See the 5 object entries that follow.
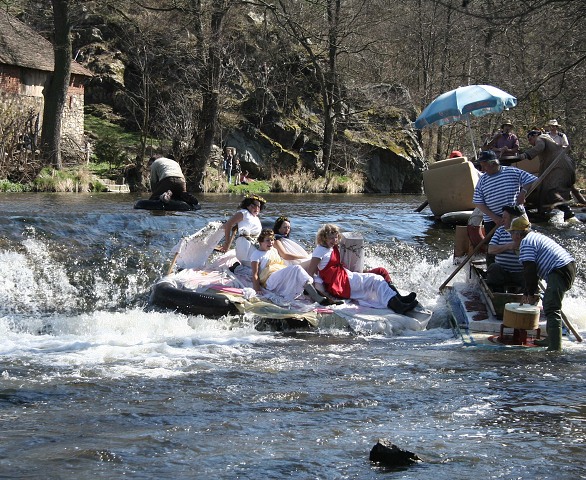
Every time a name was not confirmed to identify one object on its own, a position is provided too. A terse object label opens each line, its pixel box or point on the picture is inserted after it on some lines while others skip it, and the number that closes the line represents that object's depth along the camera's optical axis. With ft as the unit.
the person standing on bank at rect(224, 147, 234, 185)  121.65
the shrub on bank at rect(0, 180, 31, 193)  92.30
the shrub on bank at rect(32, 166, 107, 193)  96.53
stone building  127.34
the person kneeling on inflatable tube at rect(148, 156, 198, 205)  62.85
